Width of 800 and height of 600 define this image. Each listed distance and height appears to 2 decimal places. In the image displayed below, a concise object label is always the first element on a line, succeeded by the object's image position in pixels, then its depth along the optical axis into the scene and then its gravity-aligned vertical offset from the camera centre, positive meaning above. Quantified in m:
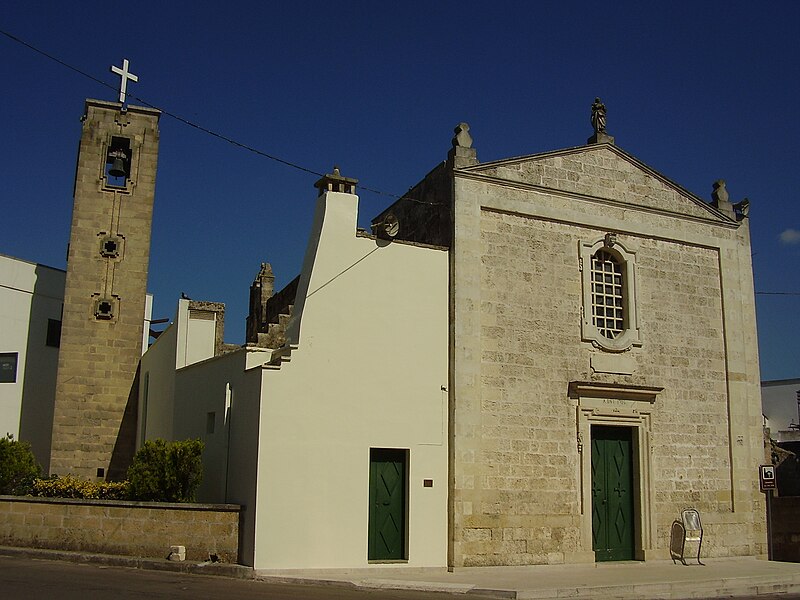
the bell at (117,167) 19.33 +6.94
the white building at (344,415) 12.95 +0.87
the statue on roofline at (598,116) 17.52 +7.58
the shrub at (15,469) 16.25 -0.14
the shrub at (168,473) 14.01 -0.14
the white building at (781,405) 38.09 +3.38
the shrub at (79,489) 15.02 -0.48
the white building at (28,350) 23.44 +3.25
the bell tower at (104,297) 19.34 +4.00
